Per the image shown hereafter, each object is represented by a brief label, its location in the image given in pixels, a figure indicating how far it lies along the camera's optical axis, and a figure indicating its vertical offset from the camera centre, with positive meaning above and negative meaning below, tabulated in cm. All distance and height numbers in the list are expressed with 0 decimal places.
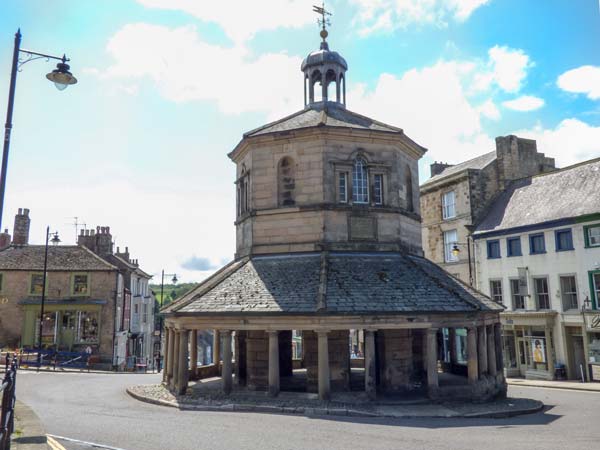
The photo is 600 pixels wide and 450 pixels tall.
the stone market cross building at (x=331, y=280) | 1530 +138
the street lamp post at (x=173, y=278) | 3703 +333
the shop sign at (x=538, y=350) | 2786 -185
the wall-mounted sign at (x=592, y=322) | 2492 -25
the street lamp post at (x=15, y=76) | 1005 +534
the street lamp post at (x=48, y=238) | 3109 +577
